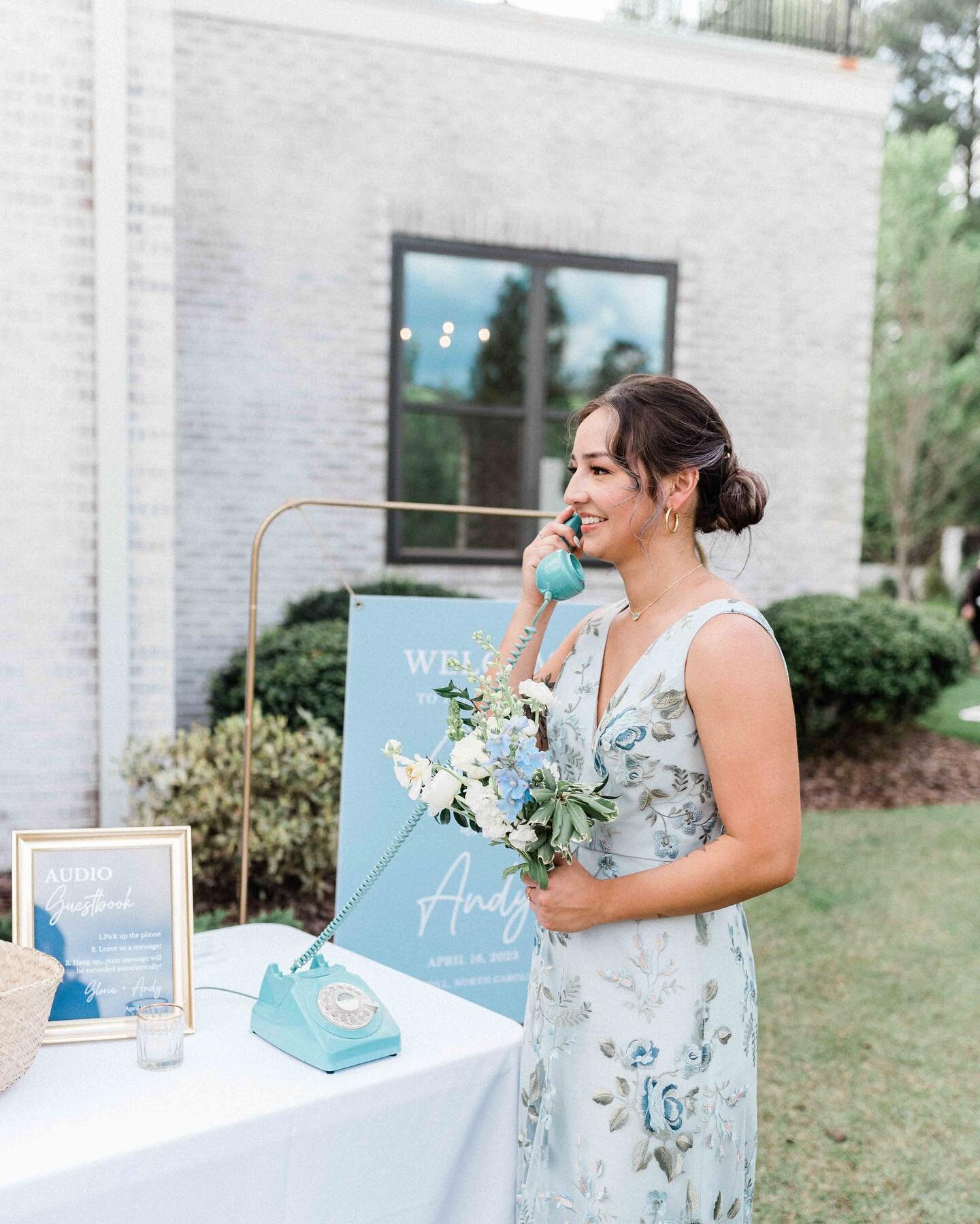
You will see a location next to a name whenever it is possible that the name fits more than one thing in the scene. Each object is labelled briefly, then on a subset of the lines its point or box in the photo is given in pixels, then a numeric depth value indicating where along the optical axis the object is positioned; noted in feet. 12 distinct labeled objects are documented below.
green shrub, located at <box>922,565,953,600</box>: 63.52
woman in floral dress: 5.06
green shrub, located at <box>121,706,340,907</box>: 14.15
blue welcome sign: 10.05
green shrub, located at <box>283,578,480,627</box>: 22.22
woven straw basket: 4.75
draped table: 4.50
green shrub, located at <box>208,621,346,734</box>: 17.74
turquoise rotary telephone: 5.35
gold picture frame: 5.54
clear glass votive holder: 5.24
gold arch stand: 9.45
